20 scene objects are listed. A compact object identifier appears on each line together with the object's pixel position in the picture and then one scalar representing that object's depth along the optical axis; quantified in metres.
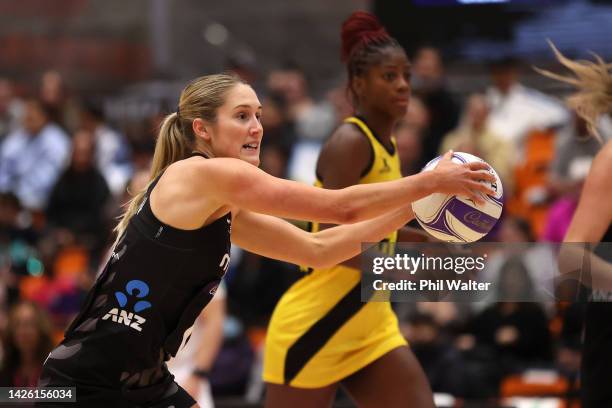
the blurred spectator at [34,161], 23.19
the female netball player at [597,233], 8.13
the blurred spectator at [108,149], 23.17
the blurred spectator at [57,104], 23.97
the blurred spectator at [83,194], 21.73
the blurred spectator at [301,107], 20.53
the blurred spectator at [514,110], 19.66
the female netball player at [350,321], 10.05
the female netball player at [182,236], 7.79
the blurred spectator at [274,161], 20.19
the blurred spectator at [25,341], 13.79
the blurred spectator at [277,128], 20.83
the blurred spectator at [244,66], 21.67
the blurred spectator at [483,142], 18.47
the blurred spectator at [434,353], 15.57
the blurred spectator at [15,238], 21.22
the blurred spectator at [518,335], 15.87
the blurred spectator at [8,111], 25.23
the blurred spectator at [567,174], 15.82
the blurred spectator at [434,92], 19.70
